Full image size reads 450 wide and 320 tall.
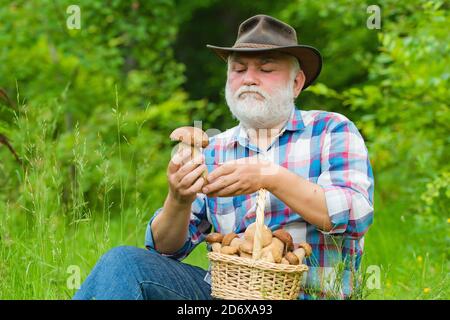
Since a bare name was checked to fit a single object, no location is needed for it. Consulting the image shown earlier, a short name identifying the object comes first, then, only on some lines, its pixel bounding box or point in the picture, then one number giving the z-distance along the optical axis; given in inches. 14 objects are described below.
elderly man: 196.5
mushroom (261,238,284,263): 184.7
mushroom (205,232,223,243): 198.5
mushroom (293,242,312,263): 190.7
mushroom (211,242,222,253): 193.2
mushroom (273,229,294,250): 192.4
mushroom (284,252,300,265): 186.4
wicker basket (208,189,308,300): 180.5
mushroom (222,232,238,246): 194.5
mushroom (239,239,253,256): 187.5
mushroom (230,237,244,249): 191.7
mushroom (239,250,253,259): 187.9
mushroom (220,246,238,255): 188.7
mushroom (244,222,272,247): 188.1
